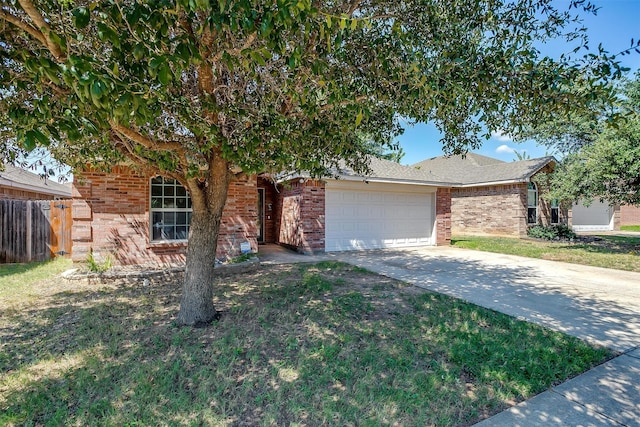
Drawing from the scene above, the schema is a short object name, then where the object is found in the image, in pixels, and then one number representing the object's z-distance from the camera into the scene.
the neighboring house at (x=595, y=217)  20.23
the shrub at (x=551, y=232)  15.41
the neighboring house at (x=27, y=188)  12.85
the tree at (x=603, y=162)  9.44
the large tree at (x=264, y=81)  2.26
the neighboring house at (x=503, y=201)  16.00
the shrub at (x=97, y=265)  6.96
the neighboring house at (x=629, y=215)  25.36
